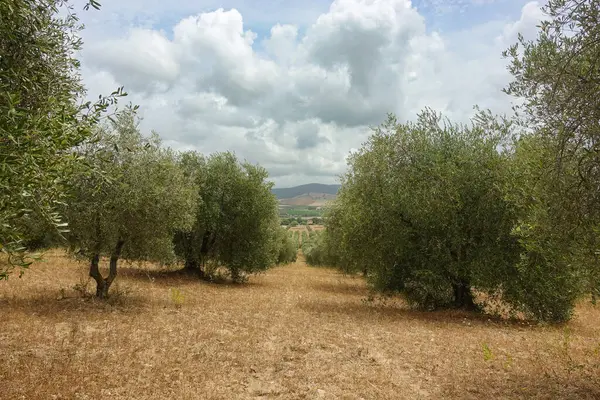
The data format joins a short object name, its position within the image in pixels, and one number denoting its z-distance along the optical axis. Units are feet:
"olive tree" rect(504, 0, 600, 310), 24.23
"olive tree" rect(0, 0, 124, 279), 17.66
